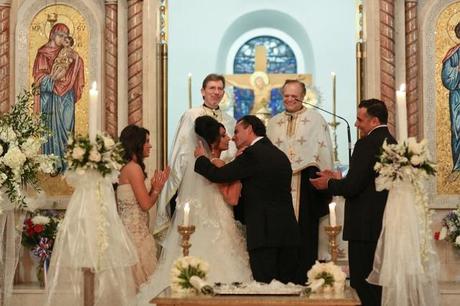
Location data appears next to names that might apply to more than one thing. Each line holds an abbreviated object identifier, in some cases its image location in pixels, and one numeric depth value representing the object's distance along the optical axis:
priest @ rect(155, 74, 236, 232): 8.91
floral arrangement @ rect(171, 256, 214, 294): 6.03
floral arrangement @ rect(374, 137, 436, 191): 6.95
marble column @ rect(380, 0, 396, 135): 10.41
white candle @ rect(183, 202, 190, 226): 6.84
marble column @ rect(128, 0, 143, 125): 10.54
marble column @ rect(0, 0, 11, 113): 10.55
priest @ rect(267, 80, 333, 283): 9.27
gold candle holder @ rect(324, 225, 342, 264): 6.38
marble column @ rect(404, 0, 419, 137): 10.48
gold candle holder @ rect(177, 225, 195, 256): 6.91
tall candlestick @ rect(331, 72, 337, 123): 11.62
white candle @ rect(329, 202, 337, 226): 6.44
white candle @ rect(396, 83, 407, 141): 6.62
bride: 8.27
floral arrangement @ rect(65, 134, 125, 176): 6.56
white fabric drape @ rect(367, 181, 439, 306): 7.18
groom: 7.87
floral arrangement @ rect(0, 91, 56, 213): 8.24
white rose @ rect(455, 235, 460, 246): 10.03
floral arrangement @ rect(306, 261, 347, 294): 6.09
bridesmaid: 8.54
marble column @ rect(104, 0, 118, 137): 10.52
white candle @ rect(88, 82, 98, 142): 6.25
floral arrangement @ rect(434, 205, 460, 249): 10.14
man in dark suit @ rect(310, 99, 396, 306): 7.70
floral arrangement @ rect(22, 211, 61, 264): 9.84
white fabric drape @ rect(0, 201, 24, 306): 8.71
